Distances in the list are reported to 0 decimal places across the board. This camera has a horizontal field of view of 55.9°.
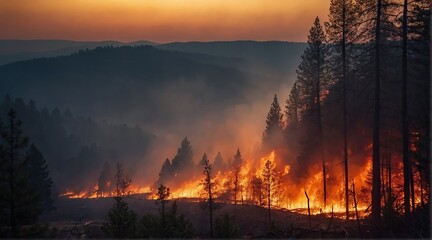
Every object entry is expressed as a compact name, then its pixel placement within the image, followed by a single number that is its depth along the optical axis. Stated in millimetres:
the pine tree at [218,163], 102125
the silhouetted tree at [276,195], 60453
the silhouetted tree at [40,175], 74438
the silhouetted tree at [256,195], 62462
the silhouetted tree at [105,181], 108438
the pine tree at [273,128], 85944
